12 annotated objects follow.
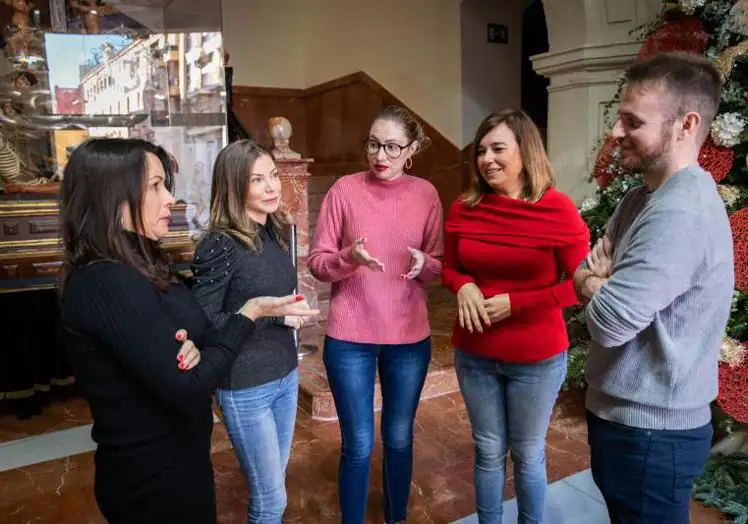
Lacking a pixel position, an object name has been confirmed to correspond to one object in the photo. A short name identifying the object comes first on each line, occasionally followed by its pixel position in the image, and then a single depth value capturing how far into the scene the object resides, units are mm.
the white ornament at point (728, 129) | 2453
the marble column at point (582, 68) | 3242
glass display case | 3264
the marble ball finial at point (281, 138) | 3857
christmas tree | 2449
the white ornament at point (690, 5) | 2559
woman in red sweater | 1719
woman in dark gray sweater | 1586
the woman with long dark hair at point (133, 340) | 1140
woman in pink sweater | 1919
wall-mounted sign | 5566
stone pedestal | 3846
